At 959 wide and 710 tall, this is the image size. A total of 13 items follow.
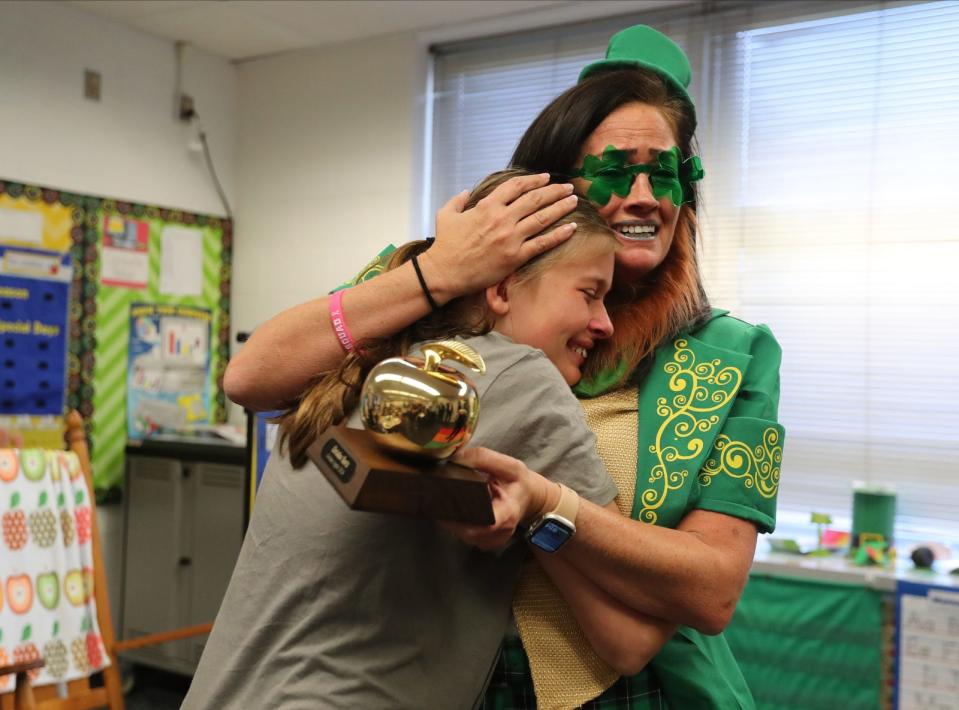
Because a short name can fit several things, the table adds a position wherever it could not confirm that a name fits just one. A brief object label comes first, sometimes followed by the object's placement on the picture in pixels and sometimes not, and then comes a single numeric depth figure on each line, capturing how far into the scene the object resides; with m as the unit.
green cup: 3.30
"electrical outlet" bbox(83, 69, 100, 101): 4.18
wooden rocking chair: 2.63
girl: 0.89
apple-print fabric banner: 2.85
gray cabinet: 4.01
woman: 1.02
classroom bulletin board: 3.98
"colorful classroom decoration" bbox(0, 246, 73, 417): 3.85
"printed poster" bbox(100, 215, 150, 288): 4.28
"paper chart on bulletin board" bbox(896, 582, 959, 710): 2.82
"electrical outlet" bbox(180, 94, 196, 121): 4.62
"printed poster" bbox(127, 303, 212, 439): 4.43
